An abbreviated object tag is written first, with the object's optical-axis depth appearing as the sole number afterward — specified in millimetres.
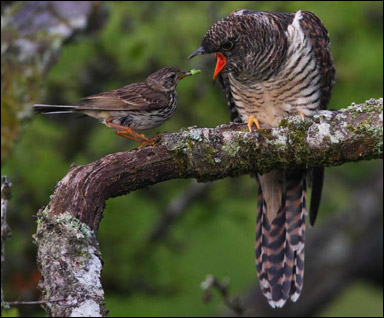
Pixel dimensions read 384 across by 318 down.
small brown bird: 7551
